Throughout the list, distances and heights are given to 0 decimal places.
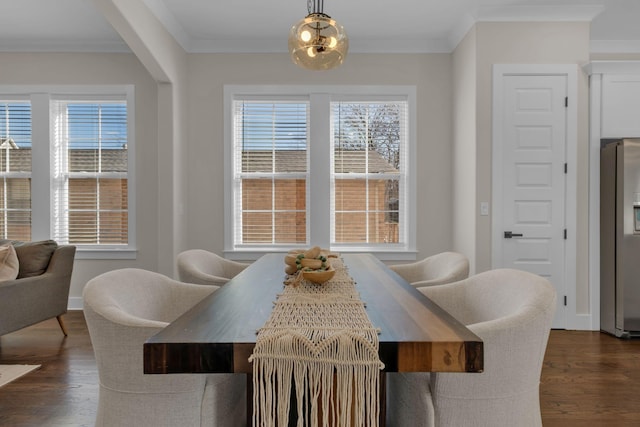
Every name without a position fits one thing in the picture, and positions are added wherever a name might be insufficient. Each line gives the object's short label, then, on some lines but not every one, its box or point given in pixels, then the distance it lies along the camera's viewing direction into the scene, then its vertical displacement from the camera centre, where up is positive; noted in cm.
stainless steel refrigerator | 371 -21
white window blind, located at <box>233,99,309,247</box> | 462 +43
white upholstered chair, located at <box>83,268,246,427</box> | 141 -59
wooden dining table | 108 -34
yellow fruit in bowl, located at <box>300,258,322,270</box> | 193 -24
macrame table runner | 108 -41
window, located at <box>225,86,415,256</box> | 457 +41
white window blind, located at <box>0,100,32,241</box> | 464 +37
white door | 391 +32
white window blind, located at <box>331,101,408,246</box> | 461 +42
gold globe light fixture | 226 +92
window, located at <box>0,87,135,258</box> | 464 +45
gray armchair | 312 -60
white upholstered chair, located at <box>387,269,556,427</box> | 141 -59
